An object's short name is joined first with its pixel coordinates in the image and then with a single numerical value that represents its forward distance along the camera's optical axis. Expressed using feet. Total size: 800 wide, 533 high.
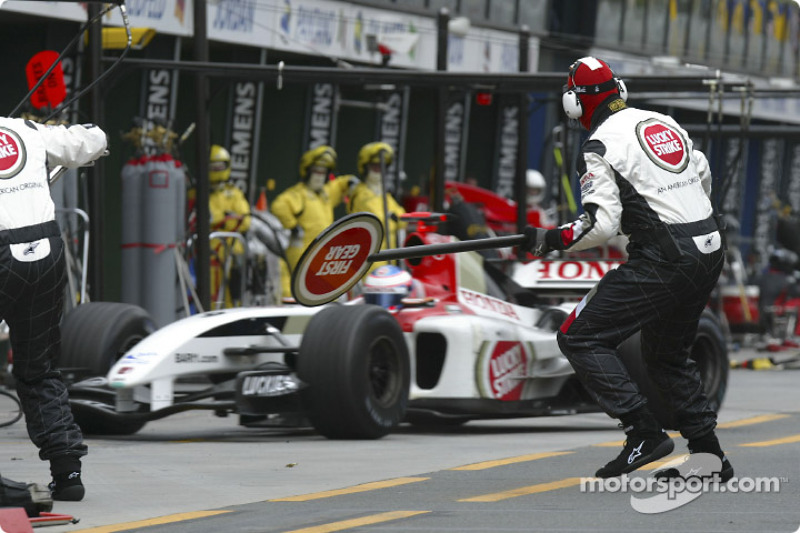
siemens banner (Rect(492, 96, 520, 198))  187.11
